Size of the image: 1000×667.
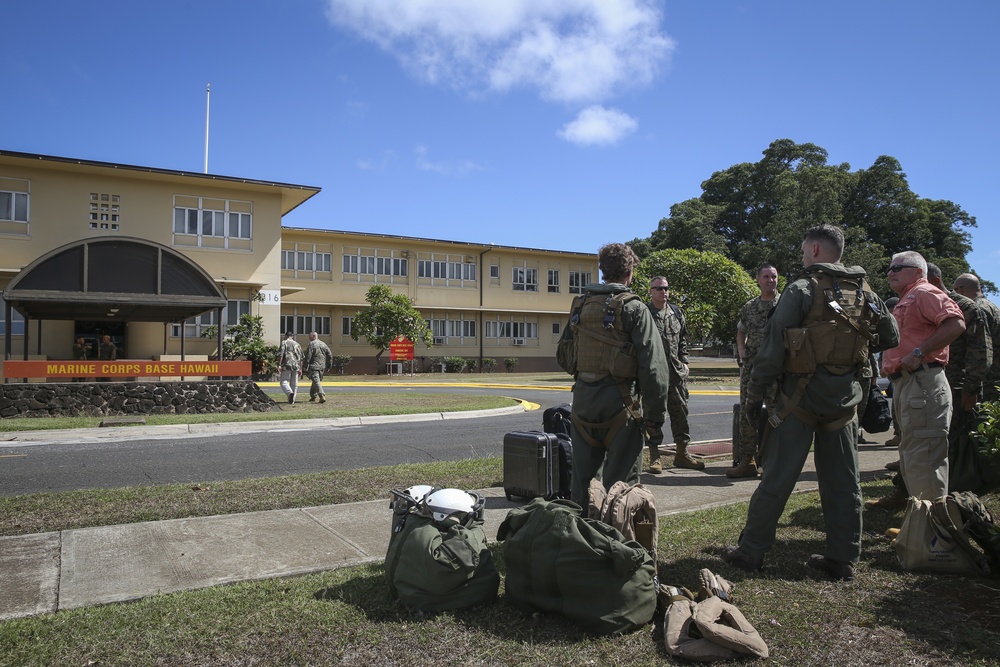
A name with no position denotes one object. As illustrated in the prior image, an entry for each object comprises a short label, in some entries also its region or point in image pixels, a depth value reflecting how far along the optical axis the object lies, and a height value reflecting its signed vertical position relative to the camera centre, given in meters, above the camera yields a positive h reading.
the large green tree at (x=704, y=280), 32.72 +2.83
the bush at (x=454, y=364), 40.03 -1.29
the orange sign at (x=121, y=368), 14.70 -0.62
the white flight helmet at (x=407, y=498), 3.98 -0.87
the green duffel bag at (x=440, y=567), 3.60 -1.15
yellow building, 17.05 +3.13
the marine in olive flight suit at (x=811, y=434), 4.25 -0.55
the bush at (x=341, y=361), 37.75 -1.07
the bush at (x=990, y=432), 4.22 -0.53
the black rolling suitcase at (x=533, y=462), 5.91 -1.00
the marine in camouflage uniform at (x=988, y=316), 6.21 +0.23
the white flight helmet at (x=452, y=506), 3.90 -0.90
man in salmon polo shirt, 4.85 -0.24
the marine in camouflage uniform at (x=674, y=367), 7.71 -0.28
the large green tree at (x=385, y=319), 35.62 +1.08
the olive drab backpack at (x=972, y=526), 4.20 -1.09
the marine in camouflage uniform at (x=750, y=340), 7.35 +0.02
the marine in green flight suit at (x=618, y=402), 4.41 -0.37
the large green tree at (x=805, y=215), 43.94 +9.27
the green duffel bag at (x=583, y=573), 3.41 -1.12
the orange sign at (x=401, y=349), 34.88 -0.40
